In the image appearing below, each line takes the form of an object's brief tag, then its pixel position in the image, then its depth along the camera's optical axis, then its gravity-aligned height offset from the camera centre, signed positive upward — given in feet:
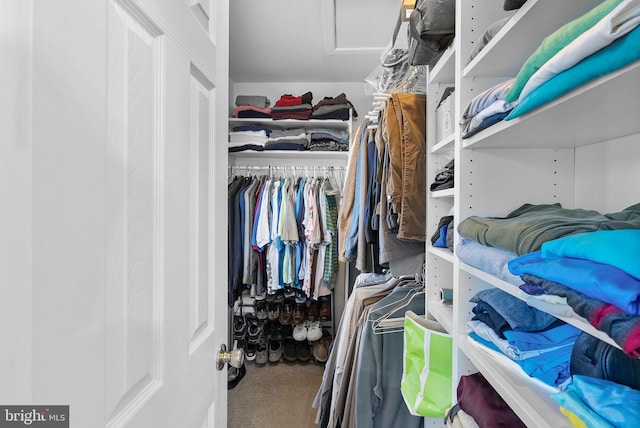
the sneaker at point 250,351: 9.00 -3.70
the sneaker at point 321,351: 8.95 -3.68
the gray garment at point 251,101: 9.16 +3.02
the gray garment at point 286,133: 8.95 +2.11
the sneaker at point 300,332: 8.89 -3.14
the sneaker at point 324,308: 9.05 -2.55
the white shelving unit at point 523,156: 1.92 +0.45
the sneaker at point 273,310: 9.03 -2.64
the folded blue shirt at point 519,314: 2.21 -0.67
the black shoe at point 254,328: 8.98 -3.08
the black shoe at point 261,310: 9.07 -2.62
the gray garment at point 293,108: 8.91 +2.76
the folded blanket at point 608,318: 1.12 -0.38
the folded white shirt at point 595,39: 1.16 +0.67
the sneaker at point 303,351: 9.12 -3.74
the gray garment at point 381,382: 4.45 -2.24
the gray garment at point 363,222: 4.74 -0.13
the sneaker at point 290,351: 9.12 -3.75
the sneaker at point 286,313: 8.98 -2.67
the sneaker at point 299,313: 8.97 -2.67
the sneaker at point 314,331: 8.86 -3.12
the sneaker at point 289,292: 8.64 -2.02
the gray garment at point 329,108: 8.86 +2.72
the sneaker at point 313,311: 9.09 -2.63
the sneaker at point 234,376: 8.02 -3.97
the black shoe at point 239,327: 9.04 -3.07
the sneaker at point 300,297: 8.68 -2.16
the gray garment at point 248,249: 8.17 -0.88
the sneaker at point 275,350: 9.05 -3.71
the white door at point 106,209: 1.02 +0.01
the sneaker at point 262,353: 8.96 -3.74
